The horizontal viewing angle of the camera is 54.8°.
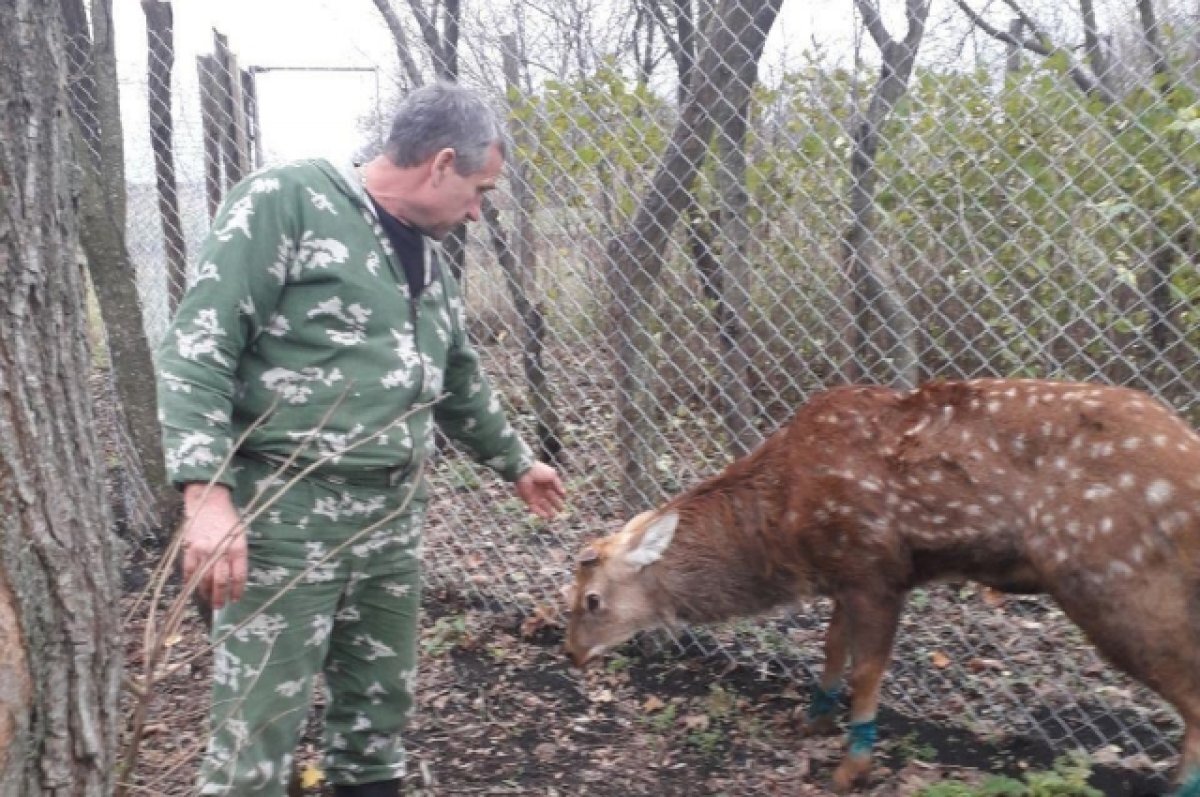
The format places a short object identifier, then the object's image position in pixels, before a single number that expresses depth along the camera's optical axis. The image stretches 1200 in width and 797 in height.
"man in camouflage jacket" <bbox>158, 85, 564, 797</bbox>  3.23
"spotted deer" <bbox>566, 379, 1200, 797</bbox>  3.65
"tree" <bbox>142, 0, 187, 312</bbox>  6.98
